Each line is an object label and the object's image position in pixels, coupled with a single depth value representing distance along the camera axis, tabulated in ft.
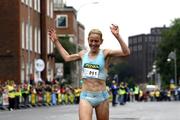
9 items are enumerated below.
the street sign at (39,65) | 155.02
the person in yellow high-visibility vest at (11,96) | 133.49
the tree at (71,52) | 302.45
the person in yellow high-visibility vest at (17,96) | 135.95
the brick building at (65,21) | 381.81
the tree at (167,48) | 418.72
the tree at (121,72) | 495.00
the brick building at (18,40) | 189.78
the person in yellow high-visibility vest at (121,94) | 156.87
